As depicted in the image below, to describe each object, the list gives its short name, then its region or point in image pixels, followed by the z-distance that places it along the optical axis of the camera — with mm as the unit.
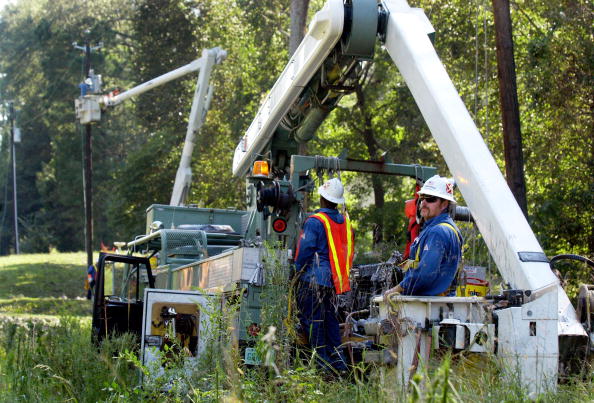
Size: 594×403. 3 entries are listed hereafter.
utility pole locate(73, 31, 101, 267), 38344
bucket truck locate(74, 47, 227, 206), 21953
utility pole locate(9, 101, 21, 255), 62069
